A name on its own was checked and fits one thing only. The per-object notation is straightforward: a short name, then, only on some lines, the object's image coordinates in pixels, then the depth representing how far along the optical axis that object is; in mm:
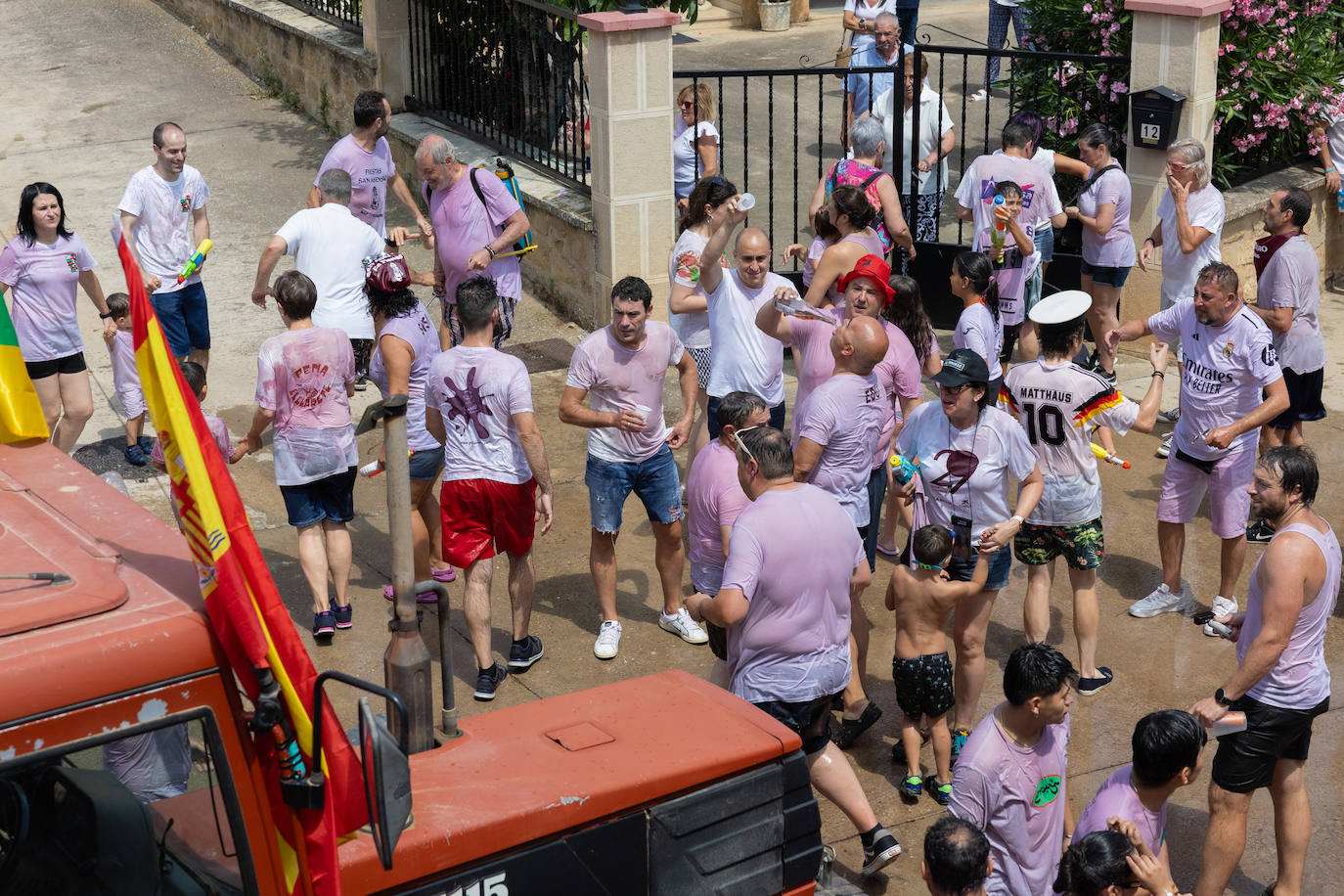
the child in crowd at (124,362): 8367
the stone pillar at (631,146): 10289
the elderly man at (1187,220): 8930
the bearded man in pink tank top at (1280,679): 4957
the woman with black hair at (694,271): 7680
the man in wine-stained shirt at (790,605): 4988
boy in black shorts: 5680
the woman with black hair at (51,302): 8234
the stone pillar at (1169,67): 10102
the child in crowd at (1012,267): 9438
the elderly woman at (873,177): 9344
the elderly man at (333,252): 8242
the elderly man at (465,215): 9016
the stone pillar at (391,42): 13180
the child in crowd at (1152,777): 4523
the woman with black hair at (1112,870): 4180
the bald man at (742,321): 7395
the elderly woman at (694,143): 10969
